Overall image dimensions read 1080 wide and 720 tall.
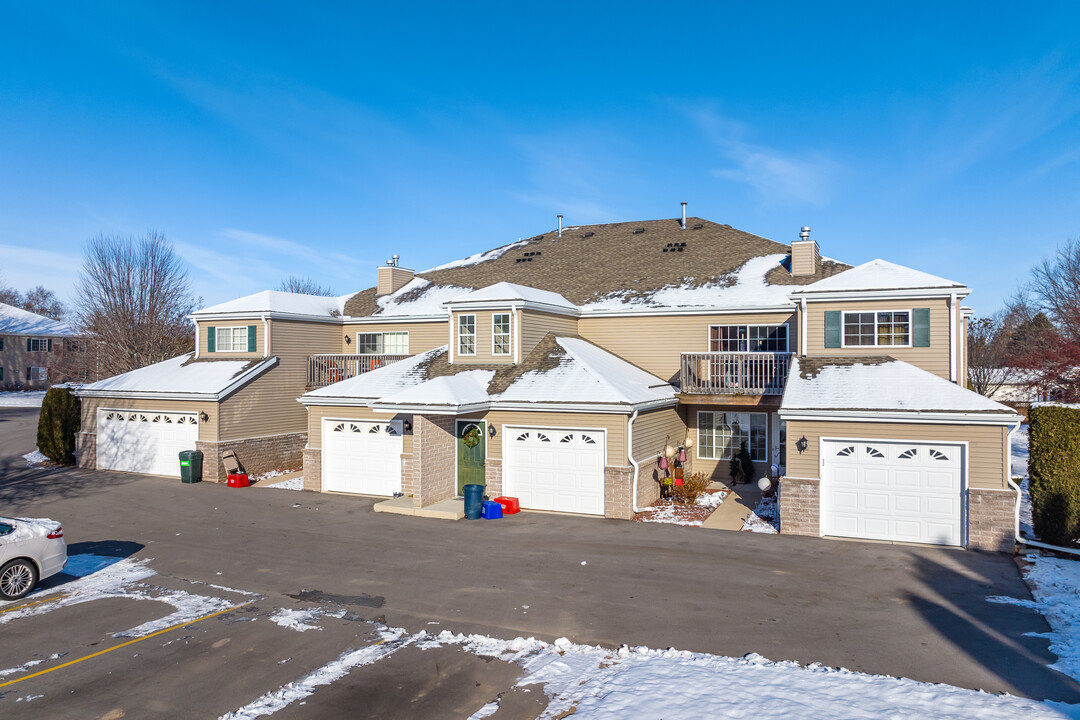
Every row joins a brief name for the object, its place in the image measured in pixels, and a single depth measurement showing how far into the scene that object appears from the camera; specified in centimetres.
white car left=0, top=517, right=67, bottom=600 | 1066
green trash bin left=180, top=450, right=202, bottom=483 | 2166
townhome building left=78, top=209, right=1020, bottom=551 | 1420
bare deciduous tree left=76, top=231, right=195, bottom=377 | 3506
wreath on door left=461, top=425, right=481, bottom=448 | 1852
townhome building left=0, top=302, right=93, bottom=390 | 5678
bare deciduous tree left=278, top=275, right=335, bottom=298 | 7012
